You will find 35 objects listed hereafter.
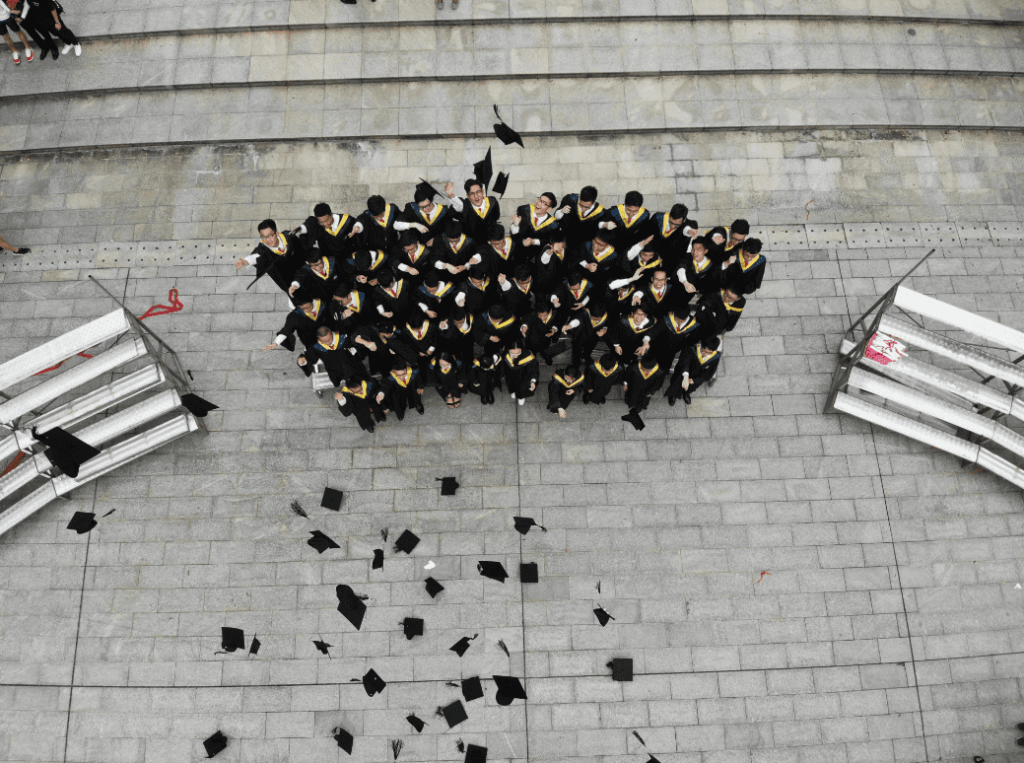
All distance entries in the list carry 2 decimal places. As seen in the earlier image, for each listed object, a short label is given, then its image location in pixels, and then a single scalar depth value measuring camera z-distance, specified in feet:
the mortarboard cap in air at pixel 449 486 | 23.91
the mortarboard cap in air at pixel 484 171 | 22.80
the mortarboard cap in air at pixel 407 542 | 23.31
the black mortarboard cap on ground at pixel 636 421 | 24.44
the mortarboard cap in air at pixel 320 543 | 23.32
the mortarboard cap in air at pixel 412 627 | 22.27
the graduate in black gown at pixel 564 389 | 22.80
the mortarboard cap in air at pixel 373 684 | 21.76
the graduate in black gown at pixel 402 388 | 22.04
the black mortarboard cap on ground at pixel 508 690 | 21.67
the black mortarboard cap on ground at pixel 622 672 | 21.94
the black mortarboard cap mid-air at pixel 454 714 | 21.42
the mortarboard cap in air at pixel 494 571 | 22.99
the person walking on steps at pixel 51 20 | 29.09
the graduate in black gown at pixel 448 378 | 22.03
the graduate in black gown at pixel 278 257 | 21.54
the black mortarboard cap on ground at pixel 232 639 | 22.34
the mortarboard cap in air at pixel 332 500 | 23.84
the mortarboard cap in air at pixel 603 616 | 22.56
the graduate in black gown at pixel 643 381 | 22.08
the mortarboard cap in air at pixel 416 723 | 21.42
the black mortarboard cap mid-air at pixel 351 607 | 22.53
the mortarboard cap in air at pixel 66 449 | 21.90
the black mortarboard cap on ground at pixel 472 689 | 21.63
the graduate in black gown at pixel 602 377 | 22.01
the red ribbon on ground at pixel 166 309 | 26.81
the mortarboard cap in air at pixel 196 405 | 23.75
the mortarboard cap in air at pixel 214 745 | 21.24
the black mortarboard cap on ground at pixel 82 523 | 23.82
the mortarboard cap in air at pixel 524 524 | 23.48
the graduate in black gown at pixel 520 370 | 21.89
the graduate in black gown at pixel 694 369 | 21.63
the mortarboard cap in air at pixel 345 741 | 21.16
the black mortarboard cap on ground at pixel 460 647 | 22.16
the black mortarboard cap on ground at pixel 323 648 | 22.22
